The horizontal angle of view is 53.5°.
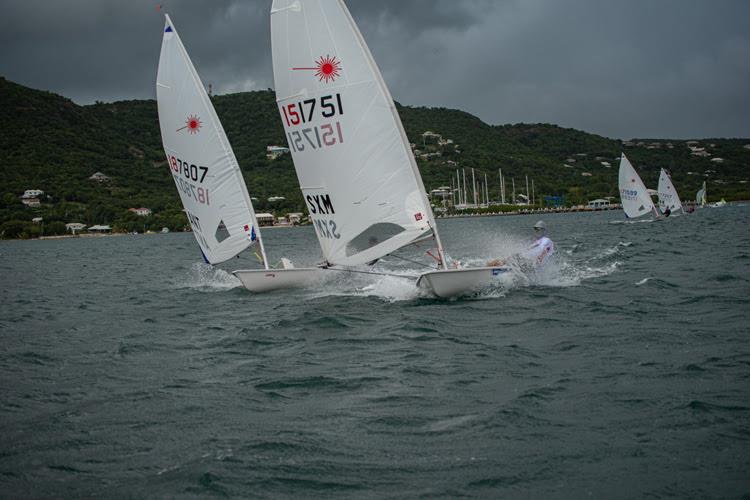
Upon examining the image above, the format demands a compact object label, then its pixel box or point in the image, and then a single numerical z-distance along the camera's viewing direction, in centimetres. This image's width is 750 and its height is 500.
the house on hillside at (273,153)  13600
